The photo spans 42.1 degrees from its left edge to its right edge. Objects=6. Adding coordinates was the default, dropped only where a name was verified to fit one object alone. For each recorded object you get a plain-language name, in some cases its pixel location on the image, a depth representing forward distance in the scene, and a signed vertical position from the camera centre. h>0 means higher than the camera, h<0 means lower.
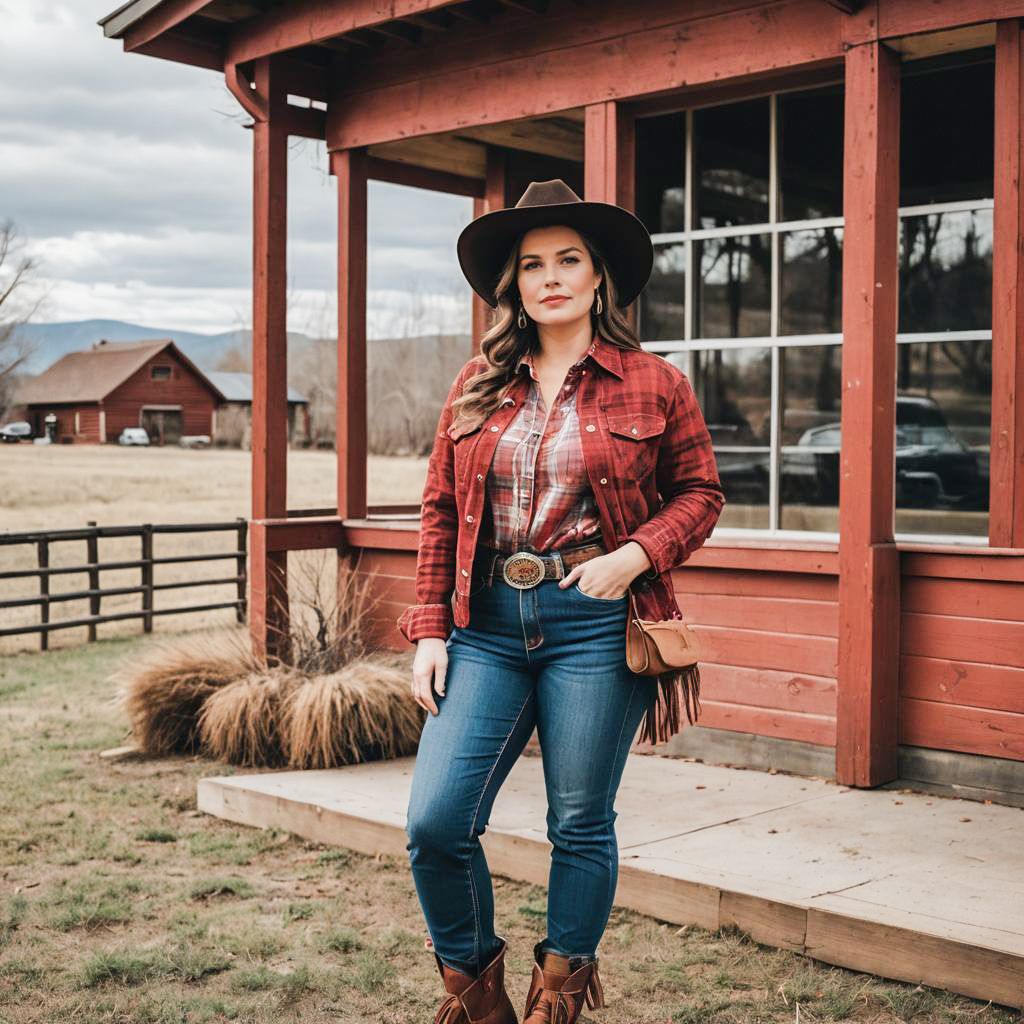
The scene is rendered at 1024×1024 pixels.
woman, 2.85 -0.27
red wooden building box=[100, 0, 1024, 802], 5.42 +1.19
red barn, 61.78 +2.79
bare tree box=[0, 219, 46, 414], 38.31 +4.96
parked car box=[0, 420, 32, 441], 55.43 +0.99
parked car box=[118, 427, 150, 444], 58.56 +0.77
